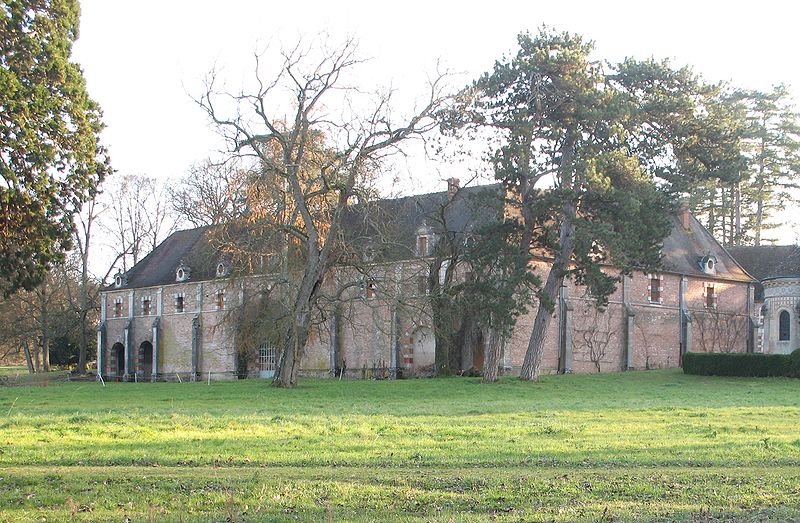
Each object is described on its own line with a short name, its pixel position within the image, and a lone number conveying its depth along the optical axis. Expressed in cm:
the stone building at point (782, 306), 5109
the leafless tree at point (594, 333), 4981
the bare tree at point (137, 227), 6644
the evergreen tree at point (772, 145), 6819
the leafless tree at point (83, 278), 6156
